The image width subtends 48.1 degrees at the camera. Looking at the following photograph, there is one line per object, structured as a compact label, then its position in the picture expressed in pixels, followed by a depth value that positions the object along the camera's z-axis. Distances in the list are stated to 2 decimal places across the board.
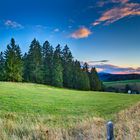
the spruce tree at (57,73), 37.54
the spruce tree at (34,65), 36.93
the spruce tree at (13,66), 34.56
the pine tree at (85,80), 40.10
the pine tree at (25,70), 37.19
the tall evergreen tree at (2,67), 35.58
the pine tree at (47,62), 38.28
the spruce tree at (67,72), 39.66
